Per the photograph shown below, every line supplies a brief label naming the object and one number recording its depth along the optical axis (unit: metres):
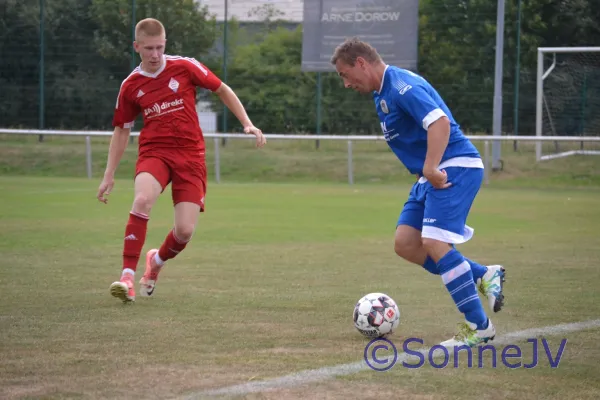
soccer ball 10.66
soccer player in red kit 13.56
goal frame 42.19
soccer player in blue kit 10.11
